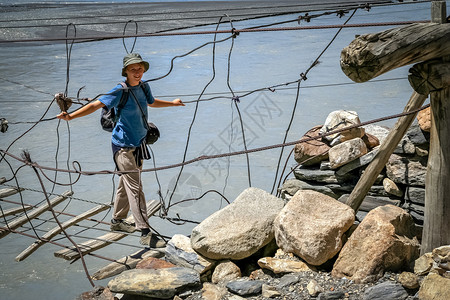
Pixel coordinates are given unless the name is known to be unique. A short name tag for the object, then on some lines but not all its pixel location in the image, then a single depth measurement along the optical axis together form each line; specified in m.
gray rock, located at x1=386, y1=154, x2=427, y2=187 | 4.59
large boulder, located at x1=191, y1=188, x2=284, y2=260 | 4.32
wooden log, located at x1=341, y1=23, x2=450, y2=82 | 3.17
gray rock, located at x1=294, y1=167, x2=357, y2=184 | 5.20
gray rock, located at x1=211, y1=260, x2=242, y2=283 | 4.26
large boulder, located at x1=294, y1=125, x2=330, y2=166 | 5.39
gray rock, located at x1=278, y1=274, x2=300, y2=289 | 3.94
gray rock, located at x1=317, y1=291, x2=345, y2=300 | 3.71
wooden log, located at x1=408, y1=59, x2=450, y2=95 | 3.37
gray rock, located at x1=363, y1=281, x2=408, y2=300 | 3.63
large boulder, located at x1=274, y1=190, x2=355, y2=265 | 4.01
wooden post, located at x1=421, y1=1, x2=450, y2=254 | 3.48
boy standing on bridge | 4.71
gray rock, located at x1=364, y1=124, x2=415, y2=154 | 4.64
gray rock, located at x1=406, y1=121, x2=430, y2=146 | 4.52
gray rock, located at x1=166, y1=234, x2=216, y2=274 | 4.38
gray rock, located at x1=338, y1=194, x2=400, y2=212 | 4.80
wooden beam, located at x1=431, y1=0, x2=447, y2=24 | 3.45
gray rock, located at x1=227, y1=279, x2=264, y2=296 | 3.96
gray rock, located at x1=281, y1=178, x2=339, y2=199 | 5.26
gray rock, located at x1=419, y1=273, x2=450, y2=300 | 3.46
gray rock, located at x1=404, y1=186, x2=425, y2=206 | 4.61
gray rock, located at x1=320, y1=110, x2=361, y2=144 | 5.36
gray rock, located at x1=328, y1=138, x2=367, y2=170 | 5.00
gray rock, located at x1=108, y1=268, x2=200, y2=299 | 4.09
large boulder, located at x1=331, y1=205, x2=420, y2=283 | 3.83
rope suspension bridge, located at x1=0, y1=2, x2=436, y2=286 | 4.75
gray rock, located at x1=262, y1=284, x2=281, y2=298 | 3.88
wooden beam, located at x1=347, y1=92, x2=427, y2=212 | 4.07
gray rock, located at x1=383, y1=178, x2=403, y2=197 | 4.74
